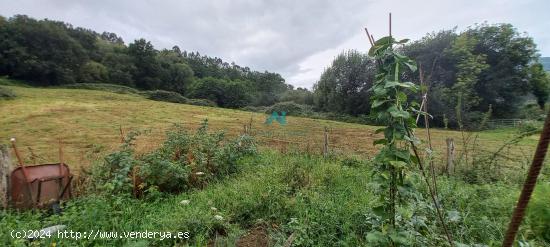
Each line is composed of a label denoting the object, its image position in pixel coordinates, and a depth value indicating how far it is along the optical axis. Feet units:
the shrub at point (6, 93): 67.32
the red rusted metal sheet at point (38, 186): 11.87
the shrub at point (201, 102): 117.27
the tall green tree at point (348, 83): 101.81
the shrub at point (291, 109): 104.63
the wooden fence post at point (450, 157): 15.83
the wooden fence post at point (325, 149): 19.85
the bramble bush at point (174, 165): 13.64
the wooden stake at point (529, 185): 1.84
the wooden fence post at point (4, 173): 11.78
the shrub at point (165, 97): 114.06
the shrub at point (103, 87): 110.73
